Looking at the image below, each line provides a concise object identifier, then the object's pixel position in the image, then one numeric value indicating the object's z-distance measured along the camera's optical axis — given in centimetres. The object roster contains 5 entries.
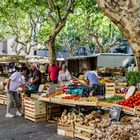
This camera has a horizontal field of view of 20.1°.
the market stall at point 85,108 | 939
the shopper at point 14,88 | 1355
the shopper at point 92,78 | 1337
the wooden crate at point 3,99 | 1672
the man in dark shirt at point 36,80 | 1497
